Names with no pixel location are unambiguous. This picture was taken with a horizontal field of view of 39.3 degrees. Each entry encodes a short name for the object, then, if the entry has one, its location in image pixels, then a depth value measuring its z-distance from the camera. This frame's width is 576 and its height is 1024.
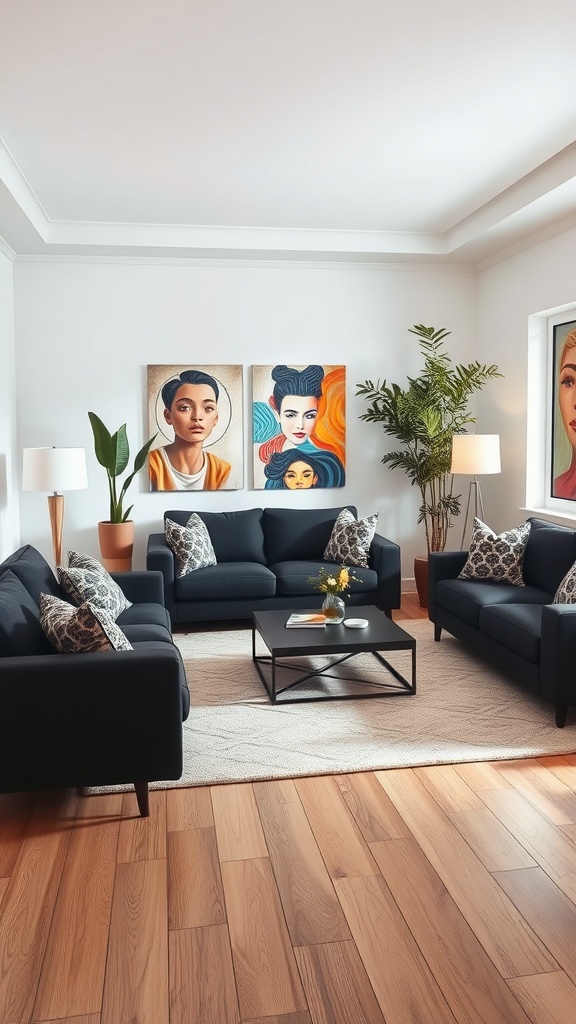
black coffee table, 4.05
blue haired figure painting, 6.62
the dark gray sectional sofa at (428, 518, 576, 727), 3.73
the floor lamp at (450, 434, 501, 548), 5.86
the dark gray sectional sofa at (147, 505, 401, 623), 5.60
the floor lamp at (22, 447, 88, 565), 5.49
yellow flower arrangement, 4.42
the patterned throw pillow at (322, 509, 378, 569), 5.87
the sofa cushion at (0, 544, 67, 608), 3.66
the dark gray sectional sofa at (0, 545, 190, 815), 2.81
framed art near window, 5.71
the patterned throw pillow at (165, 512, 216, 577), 5.70
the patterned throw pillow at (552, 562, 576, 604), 4.11
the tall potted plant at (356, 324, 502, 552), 6.39
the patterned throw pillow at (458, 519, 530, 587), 5.01
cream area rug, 3.42
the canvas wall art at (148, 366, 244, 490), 6.48
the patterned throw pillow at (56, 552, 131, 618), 3.96
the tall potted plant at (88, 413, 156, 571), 6.05
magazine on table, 4.43
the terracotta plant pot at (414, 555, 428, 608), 6.37
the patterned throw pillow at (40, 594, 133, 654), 3.01
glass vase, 4.46
